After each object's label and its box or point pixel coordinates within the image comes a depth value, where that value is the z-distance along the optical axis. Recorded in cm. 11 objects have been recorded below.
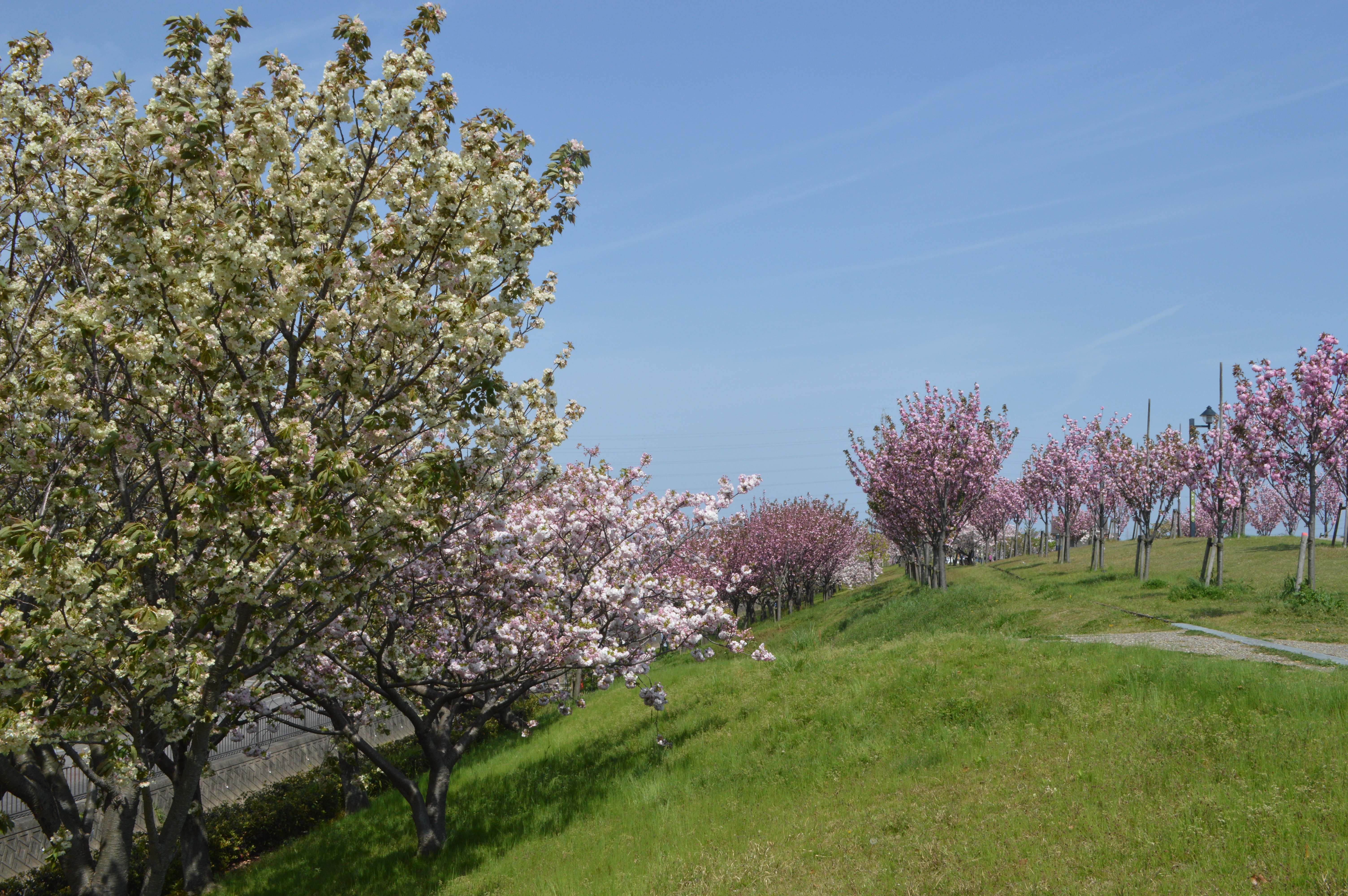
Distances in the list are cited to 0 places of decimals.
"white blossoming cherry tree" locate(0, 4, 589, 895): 644
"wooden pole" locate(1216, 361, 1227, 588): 2555
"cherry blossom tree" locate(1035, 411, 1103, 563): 4891
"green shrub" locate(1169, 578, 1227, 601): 2359
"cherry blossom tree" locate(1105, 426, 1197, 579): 3306
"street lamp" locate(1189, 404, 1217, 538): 3272
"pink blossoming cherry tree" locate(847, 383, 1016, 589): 3253
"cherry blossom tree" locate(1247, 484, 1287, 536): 7888
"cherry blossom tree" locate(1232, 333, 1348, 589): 2180
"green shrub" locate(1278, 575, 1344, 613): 1988
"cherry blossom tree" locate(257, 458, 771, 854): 1208
